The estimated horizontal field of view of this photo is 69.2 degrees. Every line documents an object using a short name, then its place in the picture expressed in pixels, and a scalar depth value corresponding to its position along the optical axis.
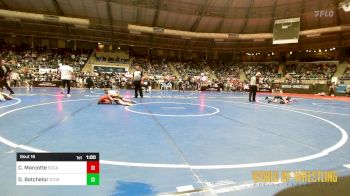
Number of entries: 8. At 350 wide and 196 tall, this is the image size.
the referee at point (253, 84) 16.10
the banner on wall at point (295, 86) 30.42
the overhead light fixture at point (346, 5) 22.09
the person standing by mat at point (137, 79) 15.08
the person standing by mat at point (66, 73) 15.38
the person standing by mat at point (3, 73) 13.46
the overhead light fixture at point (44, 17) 30.49
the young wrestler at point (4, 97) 11.48
